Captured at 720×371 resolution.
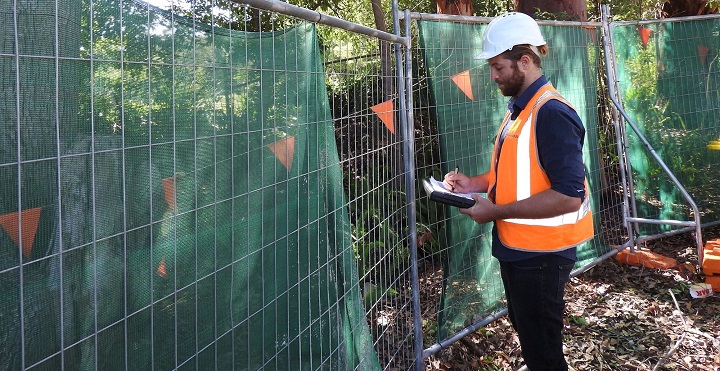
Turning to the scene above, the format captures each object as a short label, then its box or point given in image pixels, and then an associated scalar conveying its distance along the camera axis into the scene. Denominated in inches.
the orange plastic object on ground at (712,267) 243.6
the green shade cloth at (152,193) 61.9
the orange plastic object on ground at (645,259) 269.4
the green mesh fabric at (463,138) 180.5
